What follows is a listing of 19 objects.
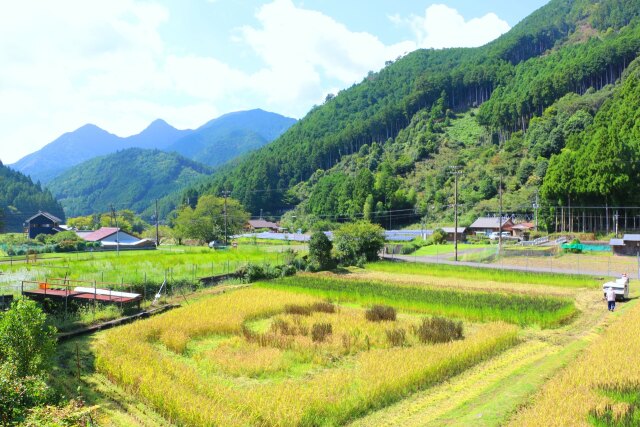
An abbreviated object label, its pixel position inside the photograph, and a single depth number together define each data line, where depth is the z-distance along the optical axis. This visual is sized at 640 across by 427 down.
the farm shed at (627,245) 41.81
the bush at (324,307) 21.03
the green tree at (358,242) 41.75
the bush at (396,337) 15.41
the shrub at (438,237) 61.25
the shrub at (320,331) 15.66
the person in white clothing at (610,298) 20.44
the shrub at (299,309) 20.38
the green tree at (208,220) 69.25
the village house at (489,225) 67.62
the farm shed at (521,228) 65.75
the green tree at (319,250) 38.28
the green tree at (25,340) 10.23
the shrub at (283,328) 16.88
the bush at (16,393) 8.18
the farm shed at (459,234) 66.03
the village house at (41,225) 76.44
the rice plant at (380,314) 19.01
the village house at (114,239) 61.91
